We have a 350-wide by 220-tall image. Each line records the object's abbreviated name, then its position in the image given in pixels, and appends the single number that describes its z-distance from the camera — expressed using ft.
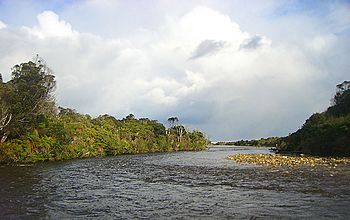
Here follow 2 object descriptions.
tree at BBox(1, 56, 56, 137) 161.27
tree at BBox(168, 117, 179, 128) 481.55
